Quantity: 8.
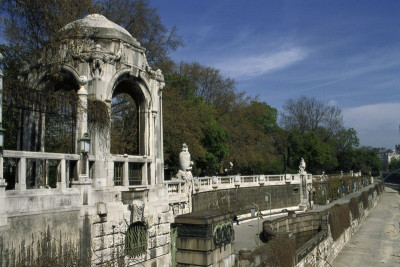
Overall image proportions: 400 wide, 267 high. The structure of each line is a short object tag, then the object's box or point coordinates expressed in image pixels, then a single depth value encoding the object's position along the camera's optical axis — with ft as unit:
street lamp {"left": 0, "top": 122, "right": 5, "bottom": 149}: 22.54
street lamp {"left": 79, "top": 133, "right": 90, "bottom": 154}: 29.37
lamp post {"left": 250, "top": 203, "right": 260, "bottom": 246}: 94.62
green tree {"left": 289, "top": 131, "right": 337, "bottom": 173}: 173.17
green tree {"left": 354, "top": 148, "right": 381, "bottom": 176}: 246.21
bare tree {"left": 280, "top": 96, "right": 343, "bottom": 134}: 208.33
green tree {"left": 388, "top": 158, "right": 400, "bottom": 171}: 510.25
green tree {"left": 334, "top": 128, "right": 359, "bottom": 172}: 228.63
